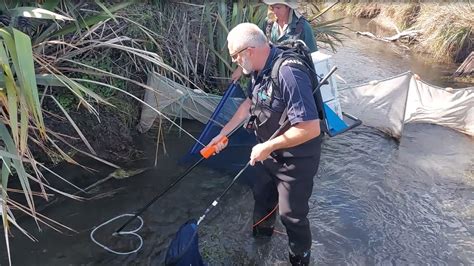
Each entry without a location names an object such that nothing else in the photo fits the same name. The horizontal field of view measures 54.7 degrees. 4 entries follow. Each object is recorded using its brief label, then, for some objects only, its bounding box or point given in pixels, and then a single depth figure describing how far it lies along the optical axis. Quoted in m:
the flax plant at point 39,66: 2.61
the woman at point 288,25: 4.38
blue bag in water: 3.20
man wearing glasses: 2.94
